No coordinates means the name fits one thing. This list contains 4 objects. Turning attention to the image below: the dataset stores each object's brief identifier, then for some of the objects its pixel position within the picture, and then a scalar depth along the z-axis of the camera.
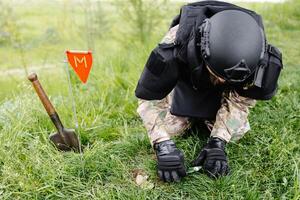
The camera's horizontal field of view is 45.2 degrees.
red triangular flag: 2.11
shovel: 2.29
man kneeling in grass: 1.75
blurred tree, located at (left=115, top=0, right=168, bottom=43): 5.31
